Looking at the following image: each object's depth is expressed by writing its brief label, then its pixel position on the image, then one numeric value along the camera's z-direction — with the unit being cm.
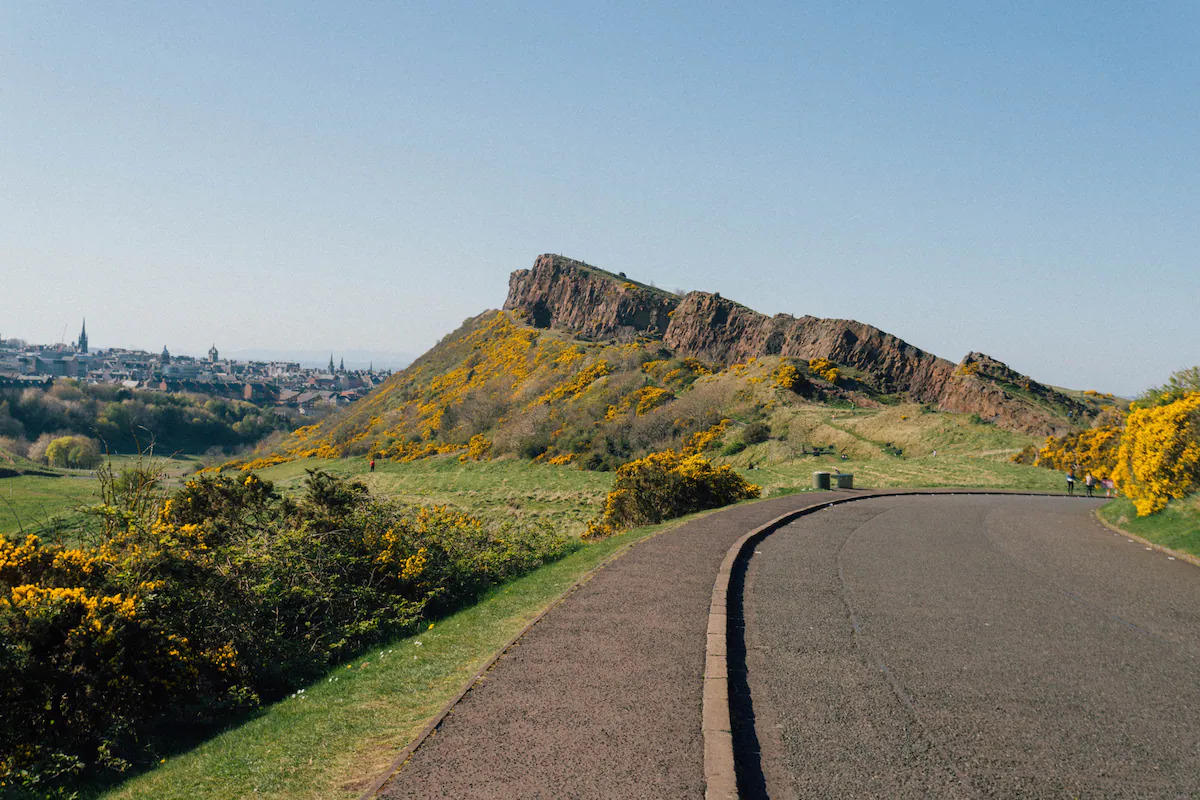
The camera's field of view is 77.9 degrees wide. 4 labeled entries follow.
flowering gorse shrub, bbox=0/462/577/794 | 692
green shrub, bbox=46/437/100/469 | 7838
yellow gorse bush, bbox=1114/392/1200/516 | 1427
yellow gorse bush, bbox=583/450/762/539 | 1967
